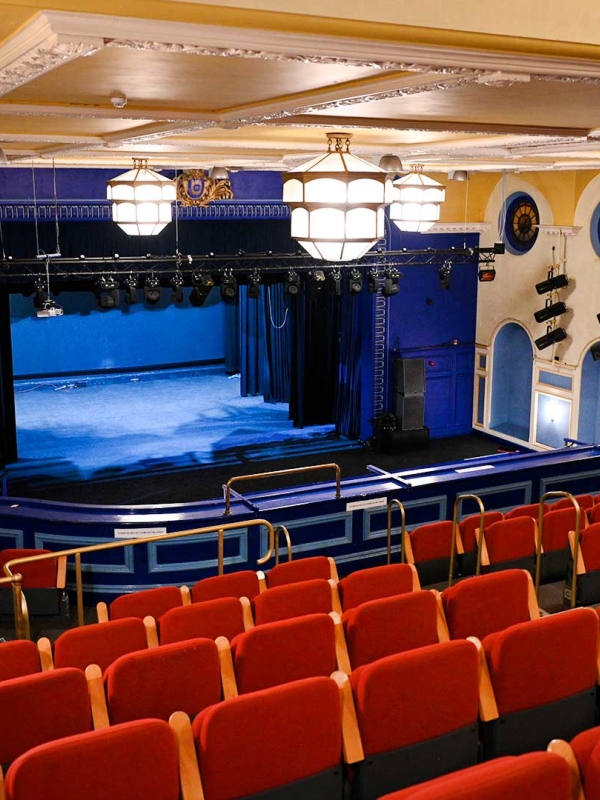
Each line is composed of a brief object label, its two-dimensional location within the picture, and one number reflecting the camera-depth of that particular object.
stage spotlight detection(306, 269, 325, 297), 13.11
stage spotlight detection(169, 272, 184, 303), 12.13
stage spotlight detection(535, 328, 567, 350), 13.20
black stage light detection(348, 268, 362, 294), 13.15
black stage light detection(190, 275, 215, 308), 12.30
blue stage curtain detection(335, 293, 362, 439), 14.75
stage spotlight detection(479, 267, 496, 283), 14.04
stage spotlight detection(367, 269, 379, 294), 13.32
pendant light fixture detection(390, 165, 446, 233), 7.92
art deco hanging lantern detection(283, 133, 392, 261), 4.31
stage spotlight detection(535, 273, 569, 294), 13.10
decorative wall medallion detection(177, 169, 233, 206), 11.89
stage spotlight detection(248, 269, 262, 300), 12.55
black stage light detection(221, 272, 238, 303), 12.29
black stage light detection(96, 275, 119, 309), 11.50
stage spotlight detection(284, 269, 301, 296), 12.91
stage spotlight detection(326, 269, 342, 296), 13.38
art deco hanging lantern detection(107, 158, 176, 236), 7.42
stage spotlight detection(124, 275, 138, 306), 11.78
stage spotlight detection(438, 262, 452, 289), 13.82
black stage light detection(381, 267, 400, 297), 13.24
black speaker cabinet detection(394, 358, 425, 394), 14.30
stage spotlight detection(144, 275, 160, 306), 11.92
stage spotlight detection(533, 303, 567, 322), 13.17
